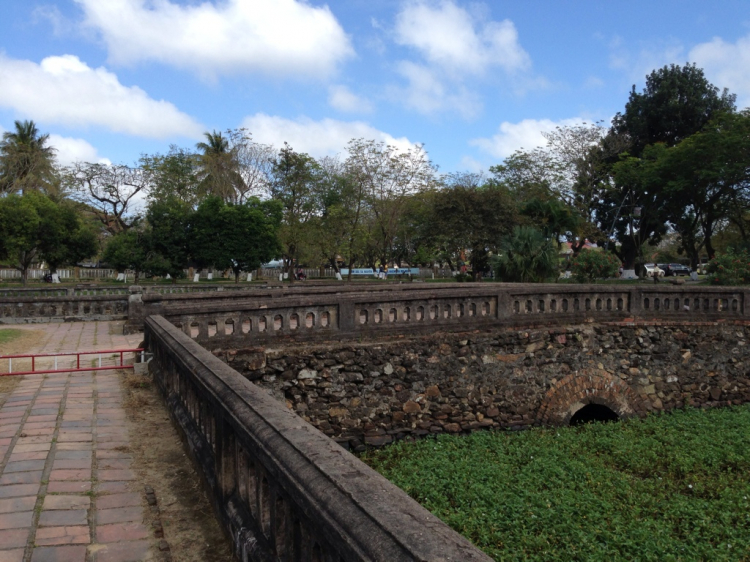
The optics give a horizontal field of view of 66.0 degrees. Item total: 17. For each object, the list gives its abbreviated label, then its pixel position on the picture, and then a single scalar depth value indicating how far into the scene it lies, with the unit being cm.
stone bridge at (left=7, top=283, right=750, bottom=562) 201
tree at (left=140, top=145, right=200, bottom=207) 3759
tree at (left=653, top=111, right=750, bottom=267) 2612
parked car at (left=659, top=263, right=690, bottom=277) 5361
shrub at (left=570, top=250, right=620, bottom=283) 2238
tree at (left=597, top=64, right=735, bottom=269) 3253
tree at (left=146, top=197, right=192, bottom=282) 2819
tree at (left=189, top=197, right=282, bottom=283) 2939
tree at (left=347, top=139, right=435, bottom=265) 3741
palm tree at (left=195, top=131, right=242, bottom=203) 3884
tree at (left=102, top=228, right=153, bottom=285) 2741
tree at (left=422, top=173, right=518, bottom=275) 3020
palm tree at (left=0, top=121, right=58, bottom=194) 3562
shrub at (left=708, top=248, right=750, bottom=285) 1833
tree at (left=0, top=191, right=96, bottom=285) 2409
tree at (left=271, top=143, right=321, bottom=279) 3562
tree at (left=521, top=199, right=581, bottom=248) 3200
